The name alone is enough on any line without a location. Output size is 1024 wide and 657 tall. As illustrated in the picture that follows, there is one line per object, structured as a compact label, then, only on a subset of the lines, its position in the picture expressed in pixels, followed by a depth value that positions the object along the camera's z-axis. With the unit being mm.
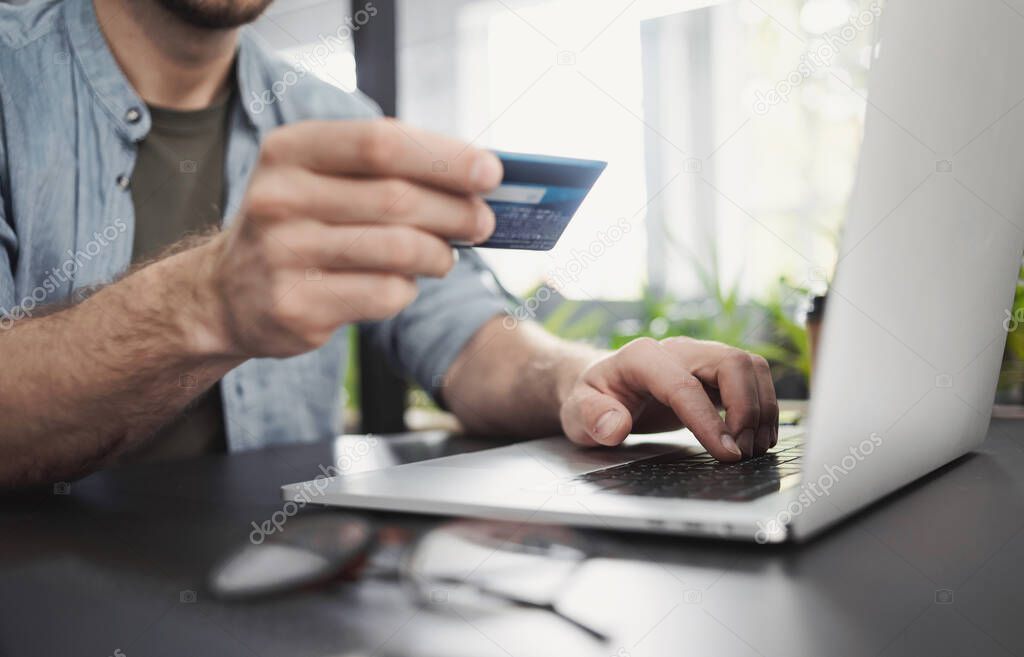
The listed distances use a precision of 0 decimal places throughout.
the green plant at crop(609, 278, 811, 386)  1830
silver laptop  361
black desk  276
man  438
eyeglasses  317
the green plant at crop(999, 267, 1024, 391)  1286
